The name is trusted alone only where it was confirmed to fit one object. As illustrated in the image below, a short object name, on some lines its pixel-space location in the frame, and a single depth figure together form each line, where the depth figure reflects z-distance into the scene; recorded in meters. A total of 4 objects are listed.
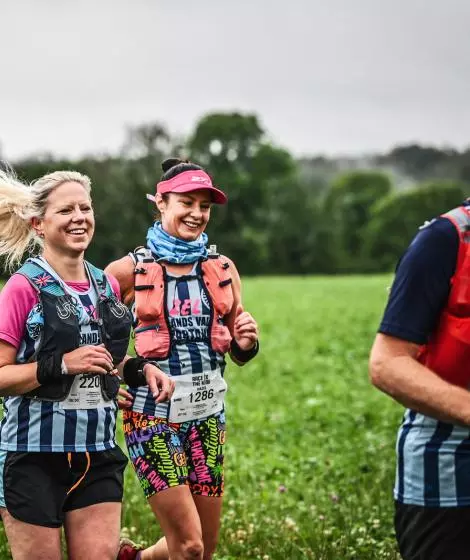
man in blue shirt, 3.60
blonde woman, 4.91
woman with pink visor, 5.70
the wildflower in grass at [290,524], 7.91
